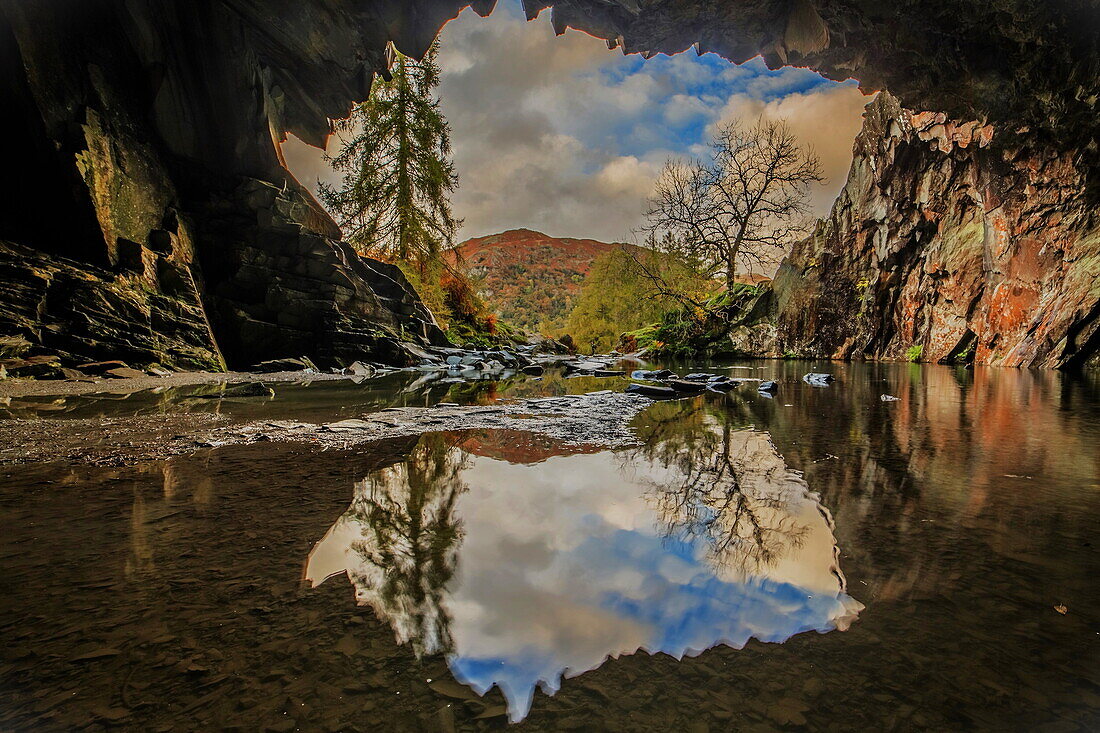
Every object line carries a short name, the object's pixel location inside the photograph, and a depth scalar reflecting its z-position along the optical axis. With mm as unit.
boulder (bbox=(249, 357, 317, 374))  9758
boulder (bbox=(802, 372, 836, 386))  8391
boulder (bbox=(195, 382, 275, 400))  5949
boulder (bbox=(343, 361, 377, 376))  10578
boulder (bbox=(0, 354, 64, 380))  6121
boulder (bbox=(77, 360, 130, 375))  6806
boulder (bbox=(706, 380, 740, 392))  7887
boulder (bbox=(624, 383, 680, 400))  6758
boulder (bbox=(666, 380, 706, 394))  7453
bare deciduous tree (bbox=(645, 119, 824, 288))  18917
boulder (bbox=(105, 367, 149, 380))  7023
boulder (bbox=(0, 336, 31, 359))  6223
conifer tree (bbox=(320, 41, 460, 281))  19094
